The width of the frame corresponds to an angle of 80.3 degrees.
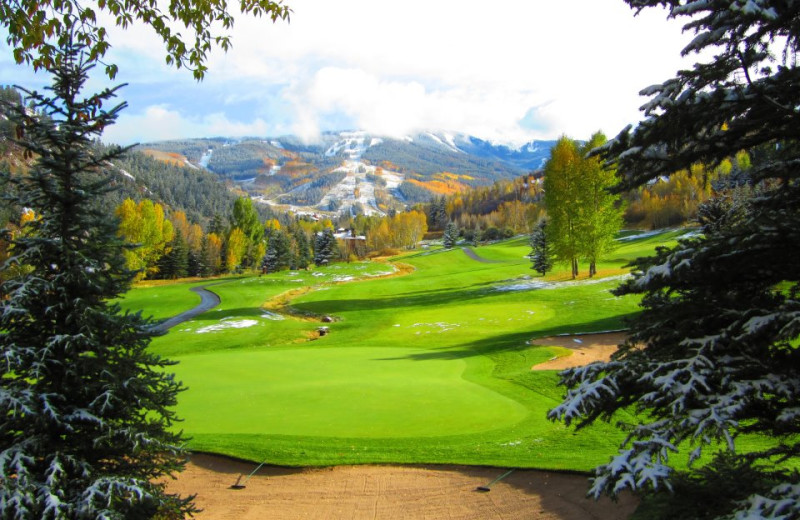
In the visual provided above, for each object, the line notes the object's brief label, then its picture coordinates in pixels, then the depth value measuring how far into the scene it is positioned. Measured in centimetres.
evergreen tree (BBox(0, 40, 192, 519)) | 614
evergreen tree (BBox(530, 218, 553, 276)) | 4803
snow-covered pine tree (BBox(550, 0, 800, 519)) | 353
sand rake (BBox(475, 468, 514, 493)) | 852
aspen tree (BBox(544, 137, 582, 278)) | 3788
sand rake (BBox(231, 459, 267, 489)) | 918
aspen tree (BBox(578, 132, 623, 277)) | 3647
